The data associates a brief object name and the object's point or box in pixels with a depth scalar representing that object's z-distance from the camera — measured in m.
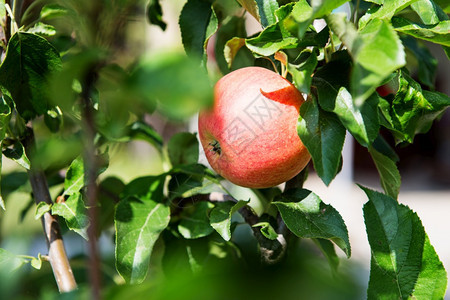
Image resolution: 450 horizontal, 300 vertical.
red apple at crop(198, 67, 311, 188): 0.72
